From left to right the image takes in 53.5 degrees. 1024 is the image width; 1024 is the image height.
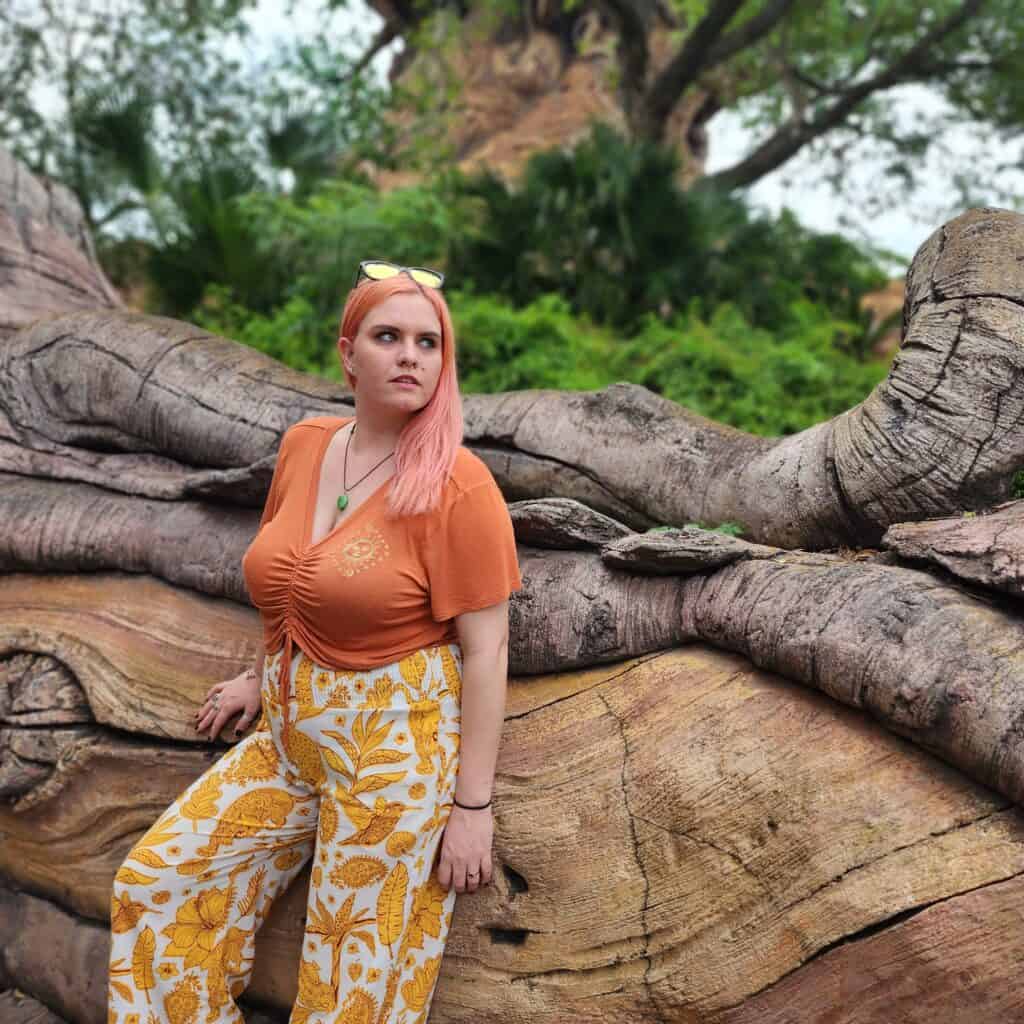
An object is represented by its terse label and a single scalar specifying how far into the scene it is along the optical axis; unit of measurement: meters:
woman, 2.04
